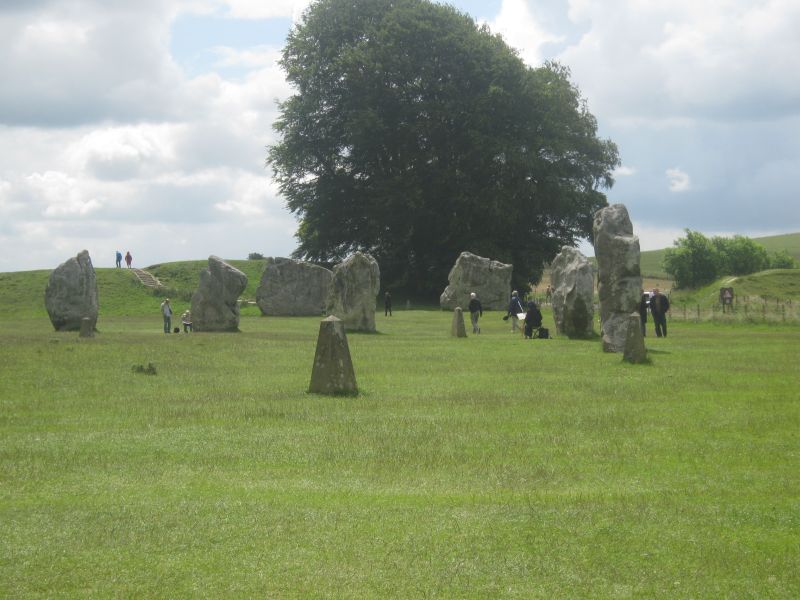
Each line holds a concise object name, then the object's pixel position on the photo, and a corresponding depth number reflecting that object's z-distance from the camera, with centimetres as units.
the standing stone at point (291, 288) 6116
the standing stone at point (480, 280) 6253
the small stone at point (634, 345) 2683
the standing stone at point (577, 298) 3775
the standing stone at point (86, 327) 3622
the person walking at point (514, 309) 4405
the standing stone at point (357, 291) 4294
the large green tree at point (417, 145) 6850
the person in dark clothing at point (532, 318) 3847
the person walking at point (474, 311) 4338
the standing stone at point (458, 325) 3984
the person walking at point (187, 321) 4519
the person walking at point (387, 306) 5859
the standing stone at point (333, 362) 2081
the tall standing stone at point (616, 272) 3108
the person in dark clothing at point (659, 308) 3766
